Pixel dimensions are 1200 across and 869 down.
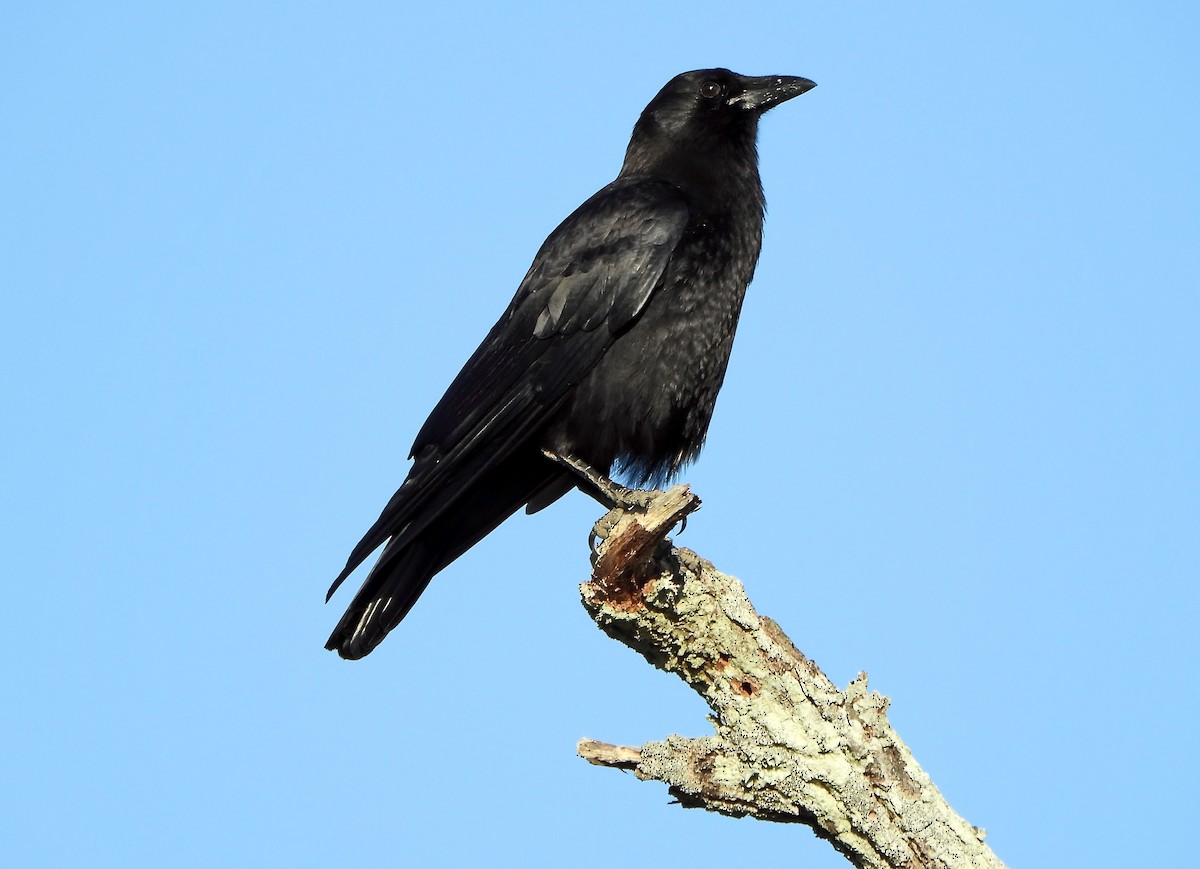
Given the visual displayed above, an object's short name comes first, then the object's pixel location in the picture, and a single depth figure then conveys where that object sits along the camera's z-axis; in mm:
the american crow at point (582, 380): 10484
